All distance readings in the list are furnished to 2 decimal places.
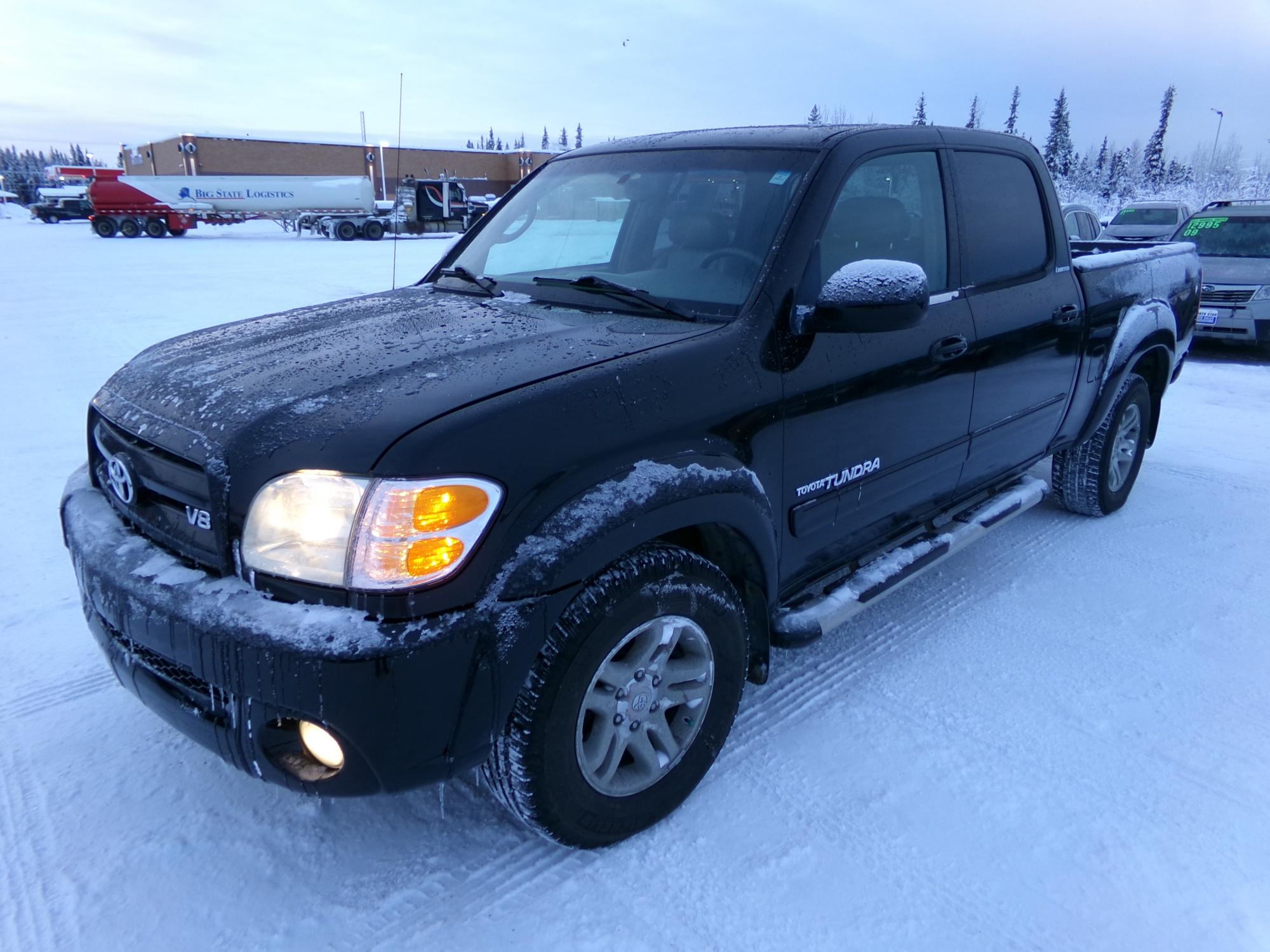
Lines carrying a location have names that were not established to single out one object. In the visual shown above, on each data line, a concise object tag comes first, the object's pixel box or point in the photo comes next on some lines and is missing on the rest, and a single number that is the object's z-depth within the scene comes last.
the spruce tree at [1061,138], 77.31
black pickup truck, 1.79
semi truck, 31.66
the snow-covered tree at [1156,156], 78.44
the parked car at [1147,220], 15.46
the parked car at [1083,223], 7.22
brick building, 54.25
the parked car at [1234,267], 9.35
